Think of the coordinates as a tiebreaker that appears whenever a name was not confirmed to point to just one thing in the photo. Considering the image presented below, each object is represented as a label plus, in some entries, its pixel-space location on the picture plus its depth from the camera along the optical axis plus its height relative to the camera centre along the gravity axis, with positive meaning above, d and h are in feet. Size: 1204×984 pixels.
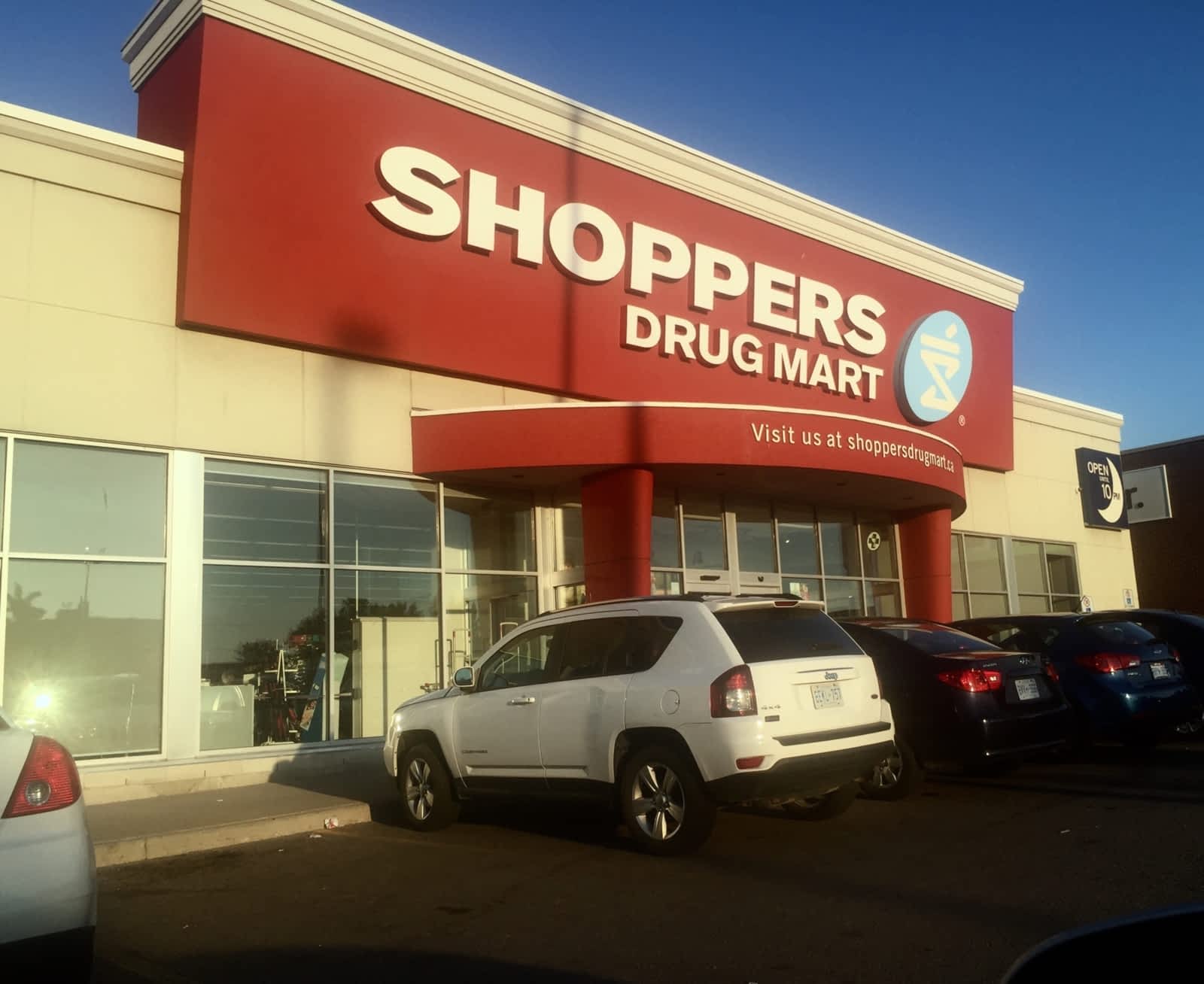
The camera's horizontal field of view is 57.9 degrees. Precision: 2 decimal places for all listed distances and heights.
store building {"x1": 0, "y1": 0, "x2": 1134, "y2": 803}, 39.96 +11.51
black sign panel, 89.66 +12.92
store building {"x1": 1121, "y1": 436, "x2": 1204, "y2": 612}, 133.49 +12.71
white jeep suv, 24.14 -1.30
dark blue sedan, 36.11 -1.06
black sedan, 29.71 -1.52
